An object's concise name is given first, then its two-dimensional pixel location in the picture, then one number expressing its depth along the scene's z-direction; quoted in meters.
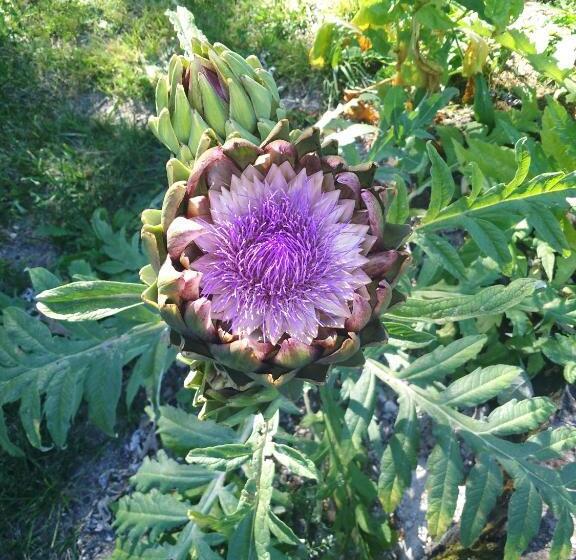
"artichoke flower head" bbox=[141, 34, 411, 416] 0.26
